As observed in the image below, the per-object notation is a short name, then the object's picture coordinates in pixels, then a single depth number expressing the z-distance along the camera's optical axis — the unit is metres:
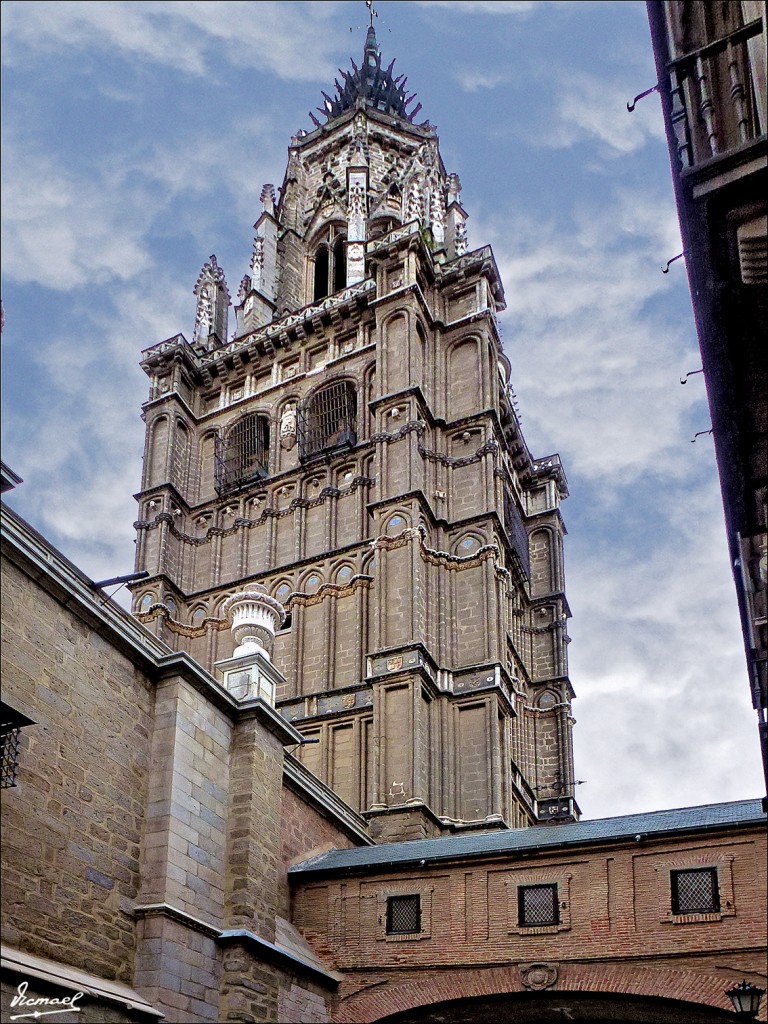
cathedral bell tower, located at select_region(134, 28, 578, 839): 33.67
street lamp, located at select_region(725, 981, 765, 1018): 16.28
